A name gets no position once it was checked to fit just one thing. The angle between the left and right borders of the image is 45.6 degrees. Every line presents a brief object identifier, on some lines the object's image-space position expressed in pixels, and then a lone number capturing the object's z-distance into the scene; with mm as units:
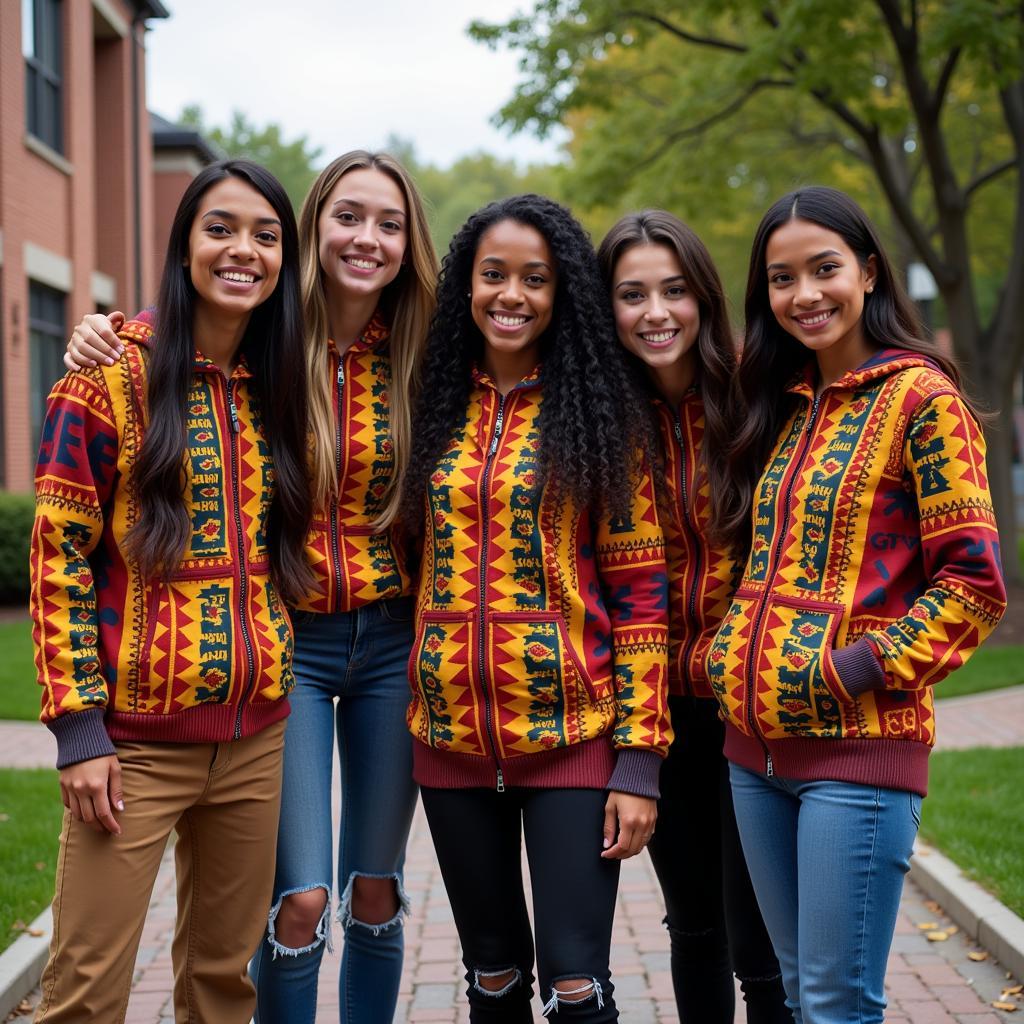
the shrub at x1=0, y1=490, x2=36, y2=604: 13500
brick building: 14750
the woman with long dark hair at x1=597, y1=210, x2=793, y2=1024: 3270
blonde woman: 3322
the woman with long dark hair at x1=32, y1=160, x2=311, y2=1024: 2844
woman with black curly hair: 3039
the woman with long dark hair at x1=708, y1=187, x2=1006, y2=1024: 2682
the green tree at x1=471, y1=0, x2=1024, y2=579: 11914
